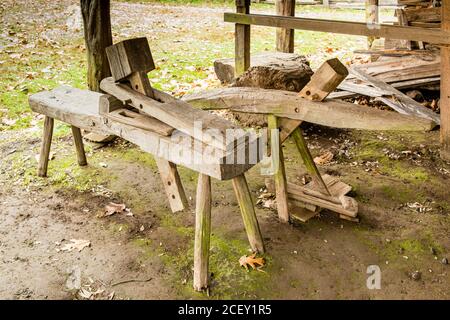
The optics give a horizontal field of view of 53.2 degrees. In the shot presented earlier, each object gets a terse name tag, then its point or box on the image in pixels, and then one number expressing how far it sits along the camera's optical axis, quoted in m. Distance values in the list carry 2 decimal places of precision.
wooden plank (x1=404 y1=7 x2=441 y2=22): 7.59
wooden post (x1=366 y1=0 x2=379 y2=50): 10.56
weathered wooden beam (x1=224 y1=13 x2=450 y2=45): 4.73
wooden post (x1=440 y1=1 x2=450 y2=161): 4.76
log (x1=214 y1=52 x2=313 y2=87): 5.54
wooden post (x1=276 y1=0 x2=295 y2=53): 7.04
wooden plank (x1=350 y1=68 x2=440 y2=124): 6.00
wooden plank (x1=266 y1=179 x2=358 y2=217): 4.07
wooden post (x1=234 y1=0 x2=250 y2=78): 6.27
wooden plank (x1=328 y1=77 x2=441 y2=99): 6.65
